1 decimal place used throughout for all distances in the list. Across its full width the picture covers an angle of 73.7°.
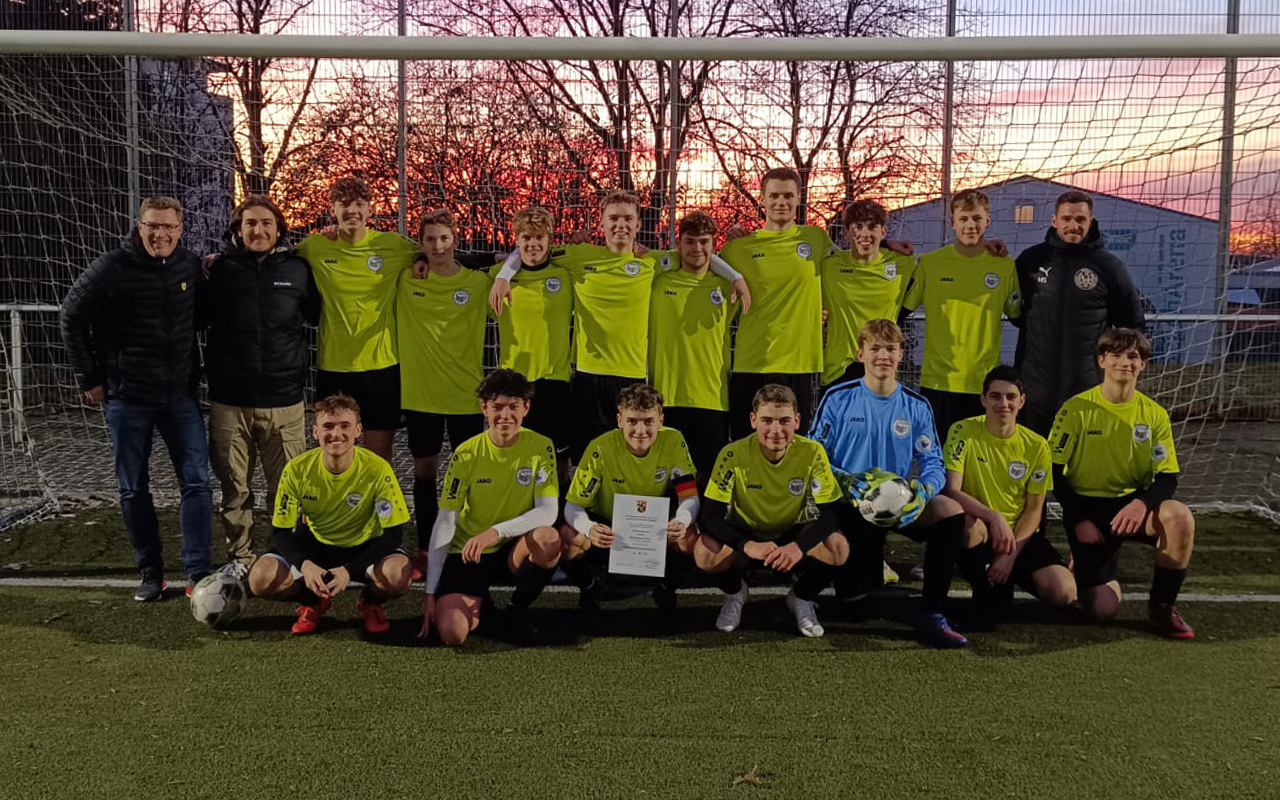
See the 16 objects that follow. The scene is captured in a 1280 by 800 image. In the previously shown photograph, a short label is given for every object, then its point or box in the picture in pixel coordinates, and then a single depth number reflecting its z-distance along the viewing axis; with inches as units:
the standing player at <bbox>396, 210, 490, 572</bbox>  156.1
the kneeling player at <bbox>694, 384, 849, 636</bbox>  129.6
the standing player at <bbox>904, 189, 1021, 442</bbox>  154.6
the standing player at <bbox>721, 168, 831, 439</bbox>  155.3
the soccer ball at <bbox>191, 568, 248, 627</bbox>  128.6
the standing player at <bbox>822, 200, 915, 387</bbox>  155.2
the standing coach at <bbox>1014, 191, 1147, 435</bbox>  152.9
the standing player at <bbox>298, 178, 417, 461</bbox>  154.9
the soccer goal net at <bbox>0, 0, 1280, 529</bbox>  192.9
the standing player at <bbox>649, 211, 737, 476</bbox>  153.9
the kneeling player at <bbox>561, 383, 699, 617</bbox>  132.1
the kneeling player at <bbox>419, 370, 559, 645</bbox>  128.3
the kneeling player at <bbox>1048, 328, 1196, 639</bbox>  132.3
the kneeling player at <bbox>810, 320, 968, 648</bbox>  130.7
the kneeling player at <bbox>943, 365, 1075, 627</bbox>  133.2
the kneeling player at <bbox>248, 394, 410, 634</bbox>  128.4
